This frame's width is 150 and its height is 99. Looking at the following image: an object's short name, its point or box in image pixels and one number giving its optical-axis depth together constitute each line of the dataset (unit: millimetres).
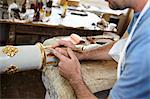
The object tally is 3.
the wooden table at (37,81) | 1062
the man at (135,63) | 665
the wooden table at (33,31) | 1730
